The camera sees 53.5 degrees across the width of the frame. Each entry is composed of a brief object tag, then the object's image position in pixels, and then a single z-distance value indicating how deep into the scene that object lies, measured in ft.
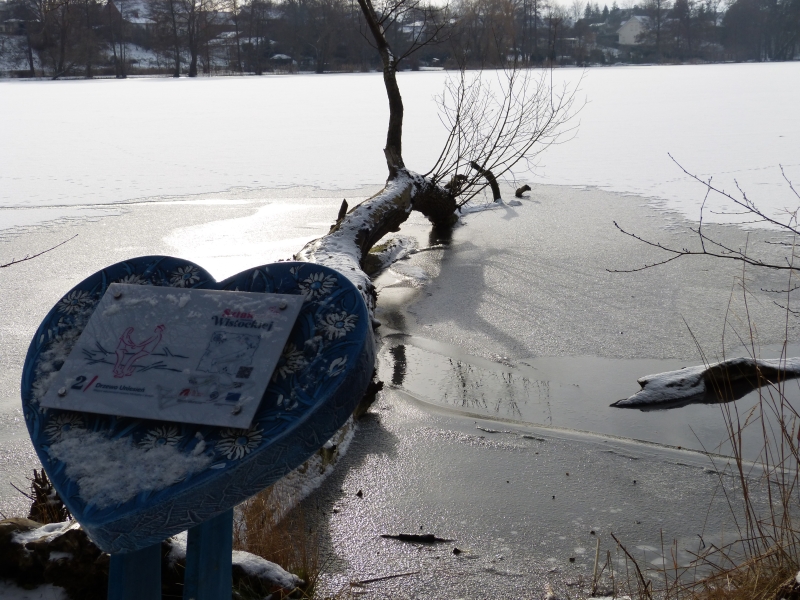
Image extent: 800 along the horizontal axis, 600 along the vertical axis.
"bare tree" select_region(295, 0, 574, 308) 18.21
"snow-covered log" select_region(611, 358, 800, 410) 13.69
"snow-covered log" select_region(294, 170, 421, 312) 16.79
